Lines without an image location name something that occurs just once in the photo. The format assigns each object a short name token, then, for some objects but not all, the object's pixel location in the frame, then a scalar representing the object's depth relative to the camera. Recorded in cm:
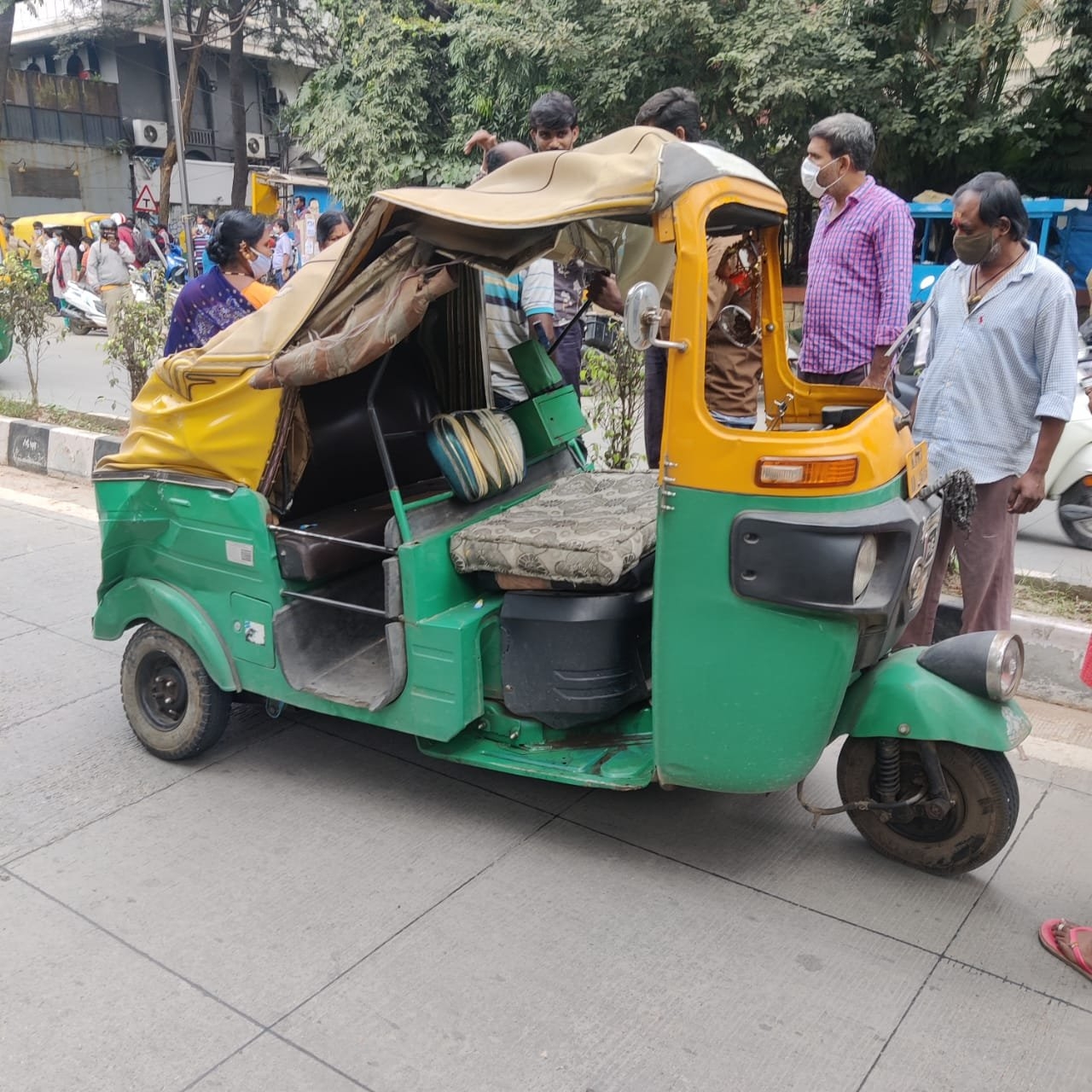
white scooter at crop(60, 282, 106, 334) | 1633
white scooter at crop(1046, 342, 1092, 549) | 583
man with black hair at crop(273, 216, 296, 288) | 1768
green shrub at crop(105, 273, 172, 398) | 775
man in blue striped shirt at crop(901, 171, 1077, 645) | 335
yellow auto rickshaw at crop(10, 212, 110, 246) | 1873
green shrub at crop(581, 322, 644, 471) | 553
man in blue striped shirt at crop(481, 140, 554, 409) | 405
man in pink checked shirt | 388
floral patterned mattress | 289
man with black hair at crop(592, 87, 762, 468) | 351
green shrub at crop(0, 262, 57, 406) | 868
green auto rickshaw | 258
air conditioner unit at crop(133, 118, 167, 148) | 3030
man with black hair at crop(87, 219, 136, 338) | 1565
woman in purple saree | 427
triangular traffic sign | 2964
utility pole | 1224
